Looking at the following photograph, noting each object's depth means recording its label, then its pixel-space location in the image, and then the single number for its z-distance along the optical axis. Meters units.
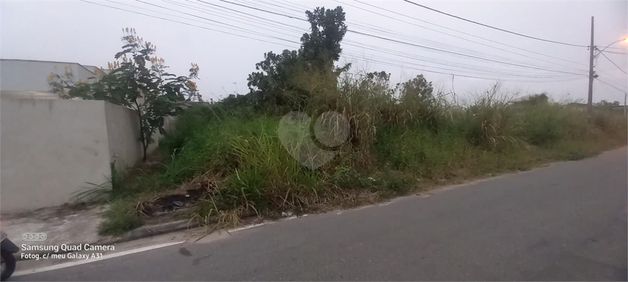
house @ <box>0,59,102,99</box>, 16.64
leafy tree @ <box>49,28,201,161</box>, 7.86
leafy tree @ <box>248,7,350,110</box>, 9.62
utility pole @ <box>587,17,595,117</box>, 21.29
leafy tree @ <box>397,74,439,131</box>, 10.63
